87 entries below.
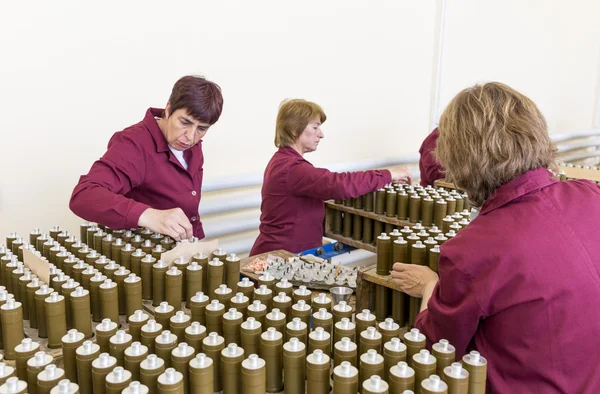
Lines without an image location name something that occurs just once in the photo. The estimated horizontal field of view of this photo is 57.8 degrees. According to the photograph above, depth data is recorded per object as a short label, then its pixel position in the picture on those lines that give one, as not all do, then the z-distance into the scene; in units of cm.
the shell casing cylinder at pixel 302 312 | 160
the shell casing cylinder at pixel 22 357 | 132
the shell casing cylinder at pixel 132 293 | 177
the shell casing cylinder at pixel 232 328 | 150
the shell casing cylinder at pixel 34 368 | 125
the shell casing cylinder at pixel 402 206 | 337
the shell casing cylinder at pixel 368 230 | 363
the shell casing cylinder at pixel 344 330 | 149
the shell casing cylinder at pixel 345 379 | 126
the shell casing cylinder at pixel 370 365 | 130
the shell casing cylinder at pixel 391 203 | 342
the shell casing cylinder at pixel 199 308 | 164
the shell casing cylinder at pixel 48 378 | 120
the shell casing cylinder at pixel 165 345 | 136
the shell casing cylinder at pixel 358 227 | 373
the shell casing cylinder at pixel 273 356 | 139
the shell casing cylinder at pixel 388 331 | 148
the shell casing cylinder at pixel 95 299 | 174
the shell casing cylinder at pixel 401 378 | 124
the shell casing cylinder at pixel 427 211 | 319
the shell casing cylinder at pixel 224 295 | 172
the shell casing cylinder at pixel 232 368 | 131
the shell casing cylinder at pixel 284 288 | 179
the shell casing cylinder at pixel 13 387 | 114
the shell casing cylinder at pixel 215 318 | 157
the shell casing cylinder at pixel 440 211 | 314
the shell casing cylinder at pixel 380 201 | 351
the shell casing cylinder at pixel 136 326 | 148
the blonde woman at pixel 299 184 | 346
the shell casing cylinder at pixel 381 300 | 225
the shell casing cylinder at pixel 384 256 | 225
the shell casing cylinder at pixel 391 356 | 134
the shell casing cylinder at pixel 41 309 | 163
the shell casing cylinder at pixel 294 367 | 134
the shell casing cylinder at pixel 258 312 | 157
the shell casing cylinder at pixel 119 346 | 134
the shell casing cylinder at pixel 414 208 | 328
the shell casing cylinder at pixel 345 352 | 137
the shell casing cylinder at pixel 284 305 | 165
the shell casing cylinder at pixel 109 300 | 171
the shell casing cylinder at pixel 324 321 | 156
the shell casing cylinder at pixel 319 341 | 142
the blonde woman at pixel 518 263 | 148
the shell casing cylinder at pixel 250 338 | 144
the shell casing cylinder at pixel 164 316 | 156
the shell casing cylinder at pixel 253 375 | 126
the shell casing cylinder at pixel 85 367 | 130
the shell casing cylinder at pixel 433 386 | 121
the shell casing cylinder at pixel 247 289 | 180
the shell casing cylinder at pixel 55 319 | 157
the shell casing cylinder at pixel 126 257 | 206
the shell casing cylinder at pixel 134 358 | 128
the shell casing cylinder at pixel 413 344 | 141
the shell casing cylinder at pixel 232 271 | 205
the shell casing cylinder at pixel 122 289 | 180
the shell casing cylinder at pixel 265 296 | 171
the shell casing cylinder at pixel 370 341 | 142
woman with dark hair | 229
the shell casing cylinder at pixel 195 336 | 141
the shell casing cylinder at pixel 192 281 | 191
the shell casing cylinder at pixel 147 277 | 196
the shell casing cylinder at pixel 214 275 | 196
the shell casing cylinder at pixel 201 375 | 123
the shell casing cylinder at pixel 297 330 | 146
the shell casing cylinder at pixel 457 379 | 126
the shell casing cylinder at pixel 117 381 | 118
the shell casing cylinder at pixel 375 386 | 119
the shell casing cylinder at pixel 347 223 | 382
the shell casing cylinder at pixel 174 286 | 185
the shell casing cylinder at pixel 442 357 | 135
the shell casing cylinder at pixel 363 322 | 154
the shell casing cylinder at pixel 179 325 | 149
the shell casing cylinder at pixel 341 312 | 161
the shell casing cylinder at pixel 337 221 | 391
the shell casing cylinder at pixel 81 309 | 162
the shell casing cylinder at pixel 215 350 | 137
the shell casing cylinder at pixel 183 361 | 130
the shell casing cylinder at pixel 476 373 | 130
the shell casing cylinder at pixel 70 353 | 136
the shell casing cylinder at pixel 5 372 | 121
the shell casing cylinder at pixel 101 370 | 124
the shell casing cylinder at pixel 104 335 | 140
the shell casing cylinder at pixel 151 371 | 122
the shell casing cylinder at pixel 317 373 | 130
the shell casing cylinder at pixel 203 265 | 202
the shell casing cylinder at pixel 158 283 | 191
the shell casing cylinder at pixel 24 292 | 176
